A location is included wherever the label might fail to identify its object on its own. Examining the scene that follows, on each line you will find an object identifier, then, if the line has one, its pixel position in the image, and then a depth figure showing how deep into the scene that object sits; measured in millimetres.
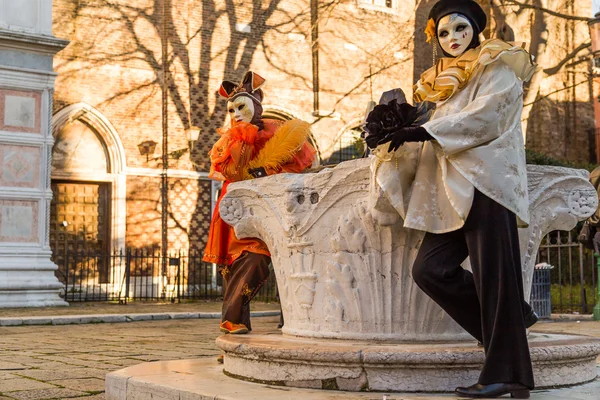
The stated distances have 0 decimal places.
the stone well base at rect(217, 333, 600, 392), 3738
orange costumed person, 5387
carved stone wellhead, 4133
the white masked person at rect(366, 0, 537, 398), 3512
